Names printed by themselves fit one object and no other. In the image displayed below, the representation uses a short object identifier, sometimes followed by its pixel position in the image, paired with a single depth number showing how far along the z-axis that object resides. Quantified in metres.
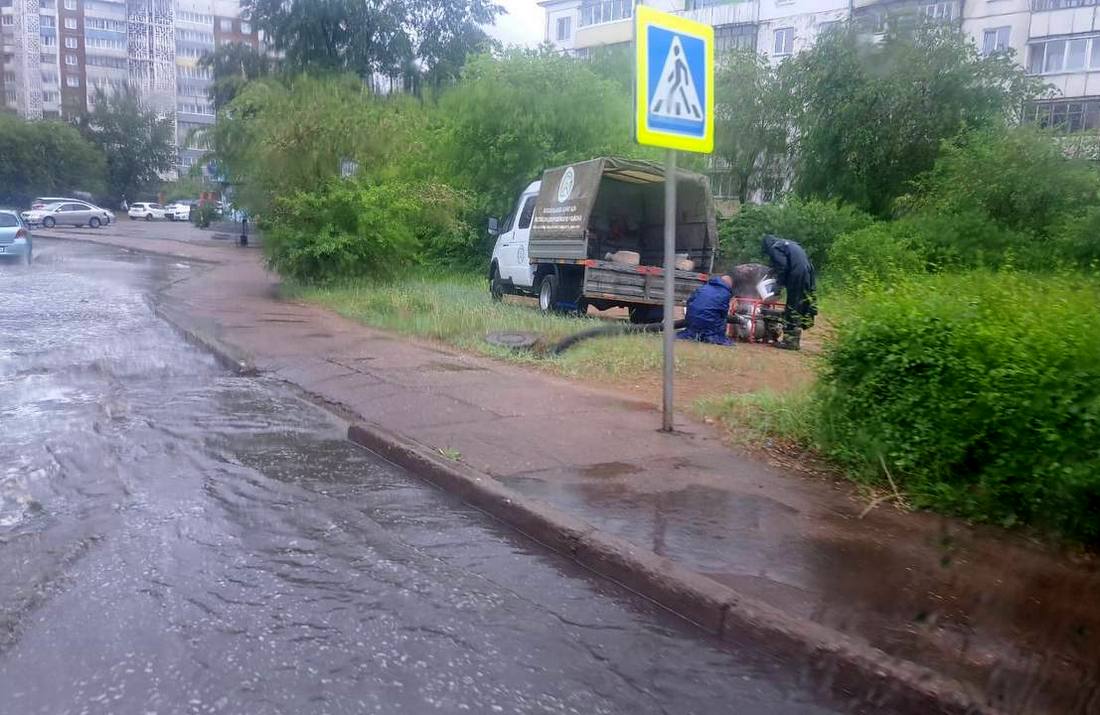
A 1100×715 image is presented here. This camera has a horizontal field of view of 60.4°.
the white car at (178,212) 65.19
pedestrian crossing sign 6.55
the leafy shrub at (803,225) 23.22
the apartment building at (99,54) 81.12
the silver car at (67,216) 48.66
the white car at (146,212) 64.56
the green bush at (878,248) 18.28
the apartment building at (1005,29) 35.78
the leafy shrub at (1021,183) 18.83
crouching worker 12.45
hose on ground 11.41
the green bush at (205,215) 41.74
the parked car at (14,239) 25.39
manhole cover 11.56
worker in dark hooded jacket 12.72
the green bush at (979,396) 4.76
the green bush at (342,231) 18.09
